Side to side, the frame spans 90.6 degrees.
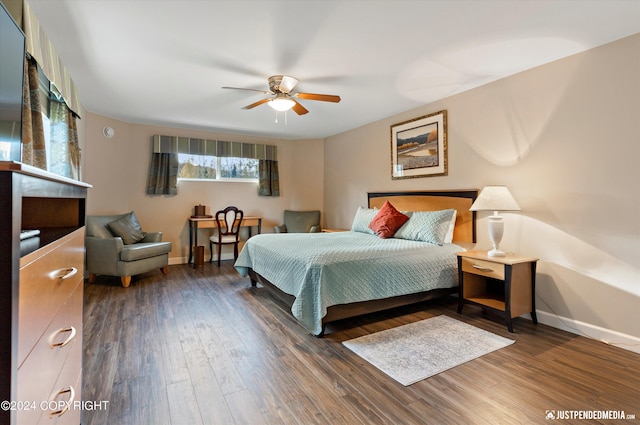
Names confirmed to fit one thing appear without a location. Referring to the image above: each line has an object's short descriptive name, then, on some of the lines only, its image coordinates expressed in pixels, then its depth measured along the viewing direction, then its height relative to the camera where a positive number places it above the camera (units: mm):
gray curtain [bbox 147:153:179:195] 5242 +641
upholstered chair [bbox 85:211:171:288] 3986 -463
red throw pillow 3868 -95
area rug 2113 -1018
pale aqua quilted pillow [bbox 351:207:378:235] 4379 -77
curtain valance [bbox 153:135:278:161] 5309 +1177
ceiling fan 3126 +1247
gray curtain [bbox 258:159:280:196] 6156 +689
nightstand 2717 -633
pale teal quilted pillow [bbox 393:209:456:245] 3506 -148
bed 2615 -478
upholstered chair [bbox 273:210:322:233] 6043 -168
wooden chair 5176 -262
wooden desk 5301 -199
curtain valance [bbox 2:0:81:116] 1933 +1202
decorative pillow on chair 4379 -230
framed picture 3934 +895
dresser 649 -238
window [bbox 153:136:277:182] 5414 +1038
